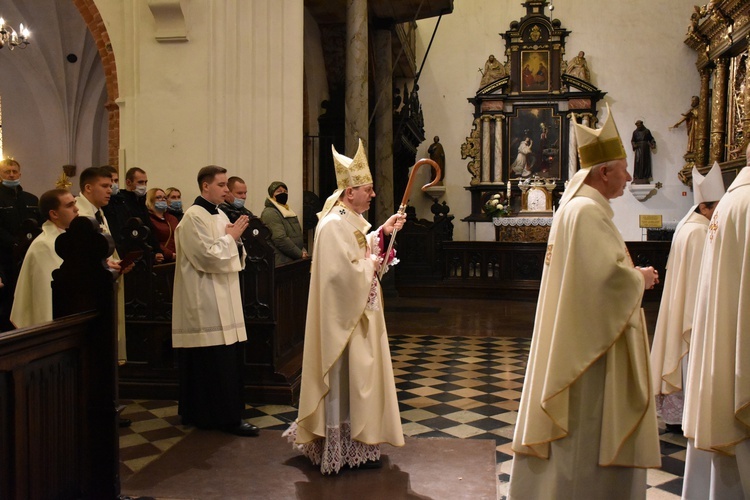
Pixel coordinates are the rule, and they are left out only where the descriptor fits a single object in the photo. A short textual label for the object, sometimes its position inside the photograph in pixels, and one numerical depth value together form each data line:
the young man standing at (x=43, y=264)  4.23
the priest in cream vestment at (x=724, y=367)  3.05
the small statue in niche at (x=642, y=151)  17.31
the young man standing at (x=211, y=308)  4.51
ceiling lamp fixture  8.05
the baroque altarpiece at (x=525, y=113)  17.95
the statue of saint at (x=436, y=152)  17.70
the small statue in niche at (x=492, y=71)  18.19
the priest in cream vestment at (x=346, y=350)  3.87
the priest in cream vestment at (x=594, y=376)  2.82
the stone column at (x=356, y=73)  9.55
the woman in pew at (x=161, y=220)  6.75
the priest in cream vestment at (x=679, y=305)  4.58
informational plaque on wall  17.16
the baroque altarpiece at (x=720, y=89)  14.02
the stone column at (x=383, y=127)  12.48
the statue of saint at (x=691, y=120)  16.91
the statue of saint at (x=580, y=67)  17.80
